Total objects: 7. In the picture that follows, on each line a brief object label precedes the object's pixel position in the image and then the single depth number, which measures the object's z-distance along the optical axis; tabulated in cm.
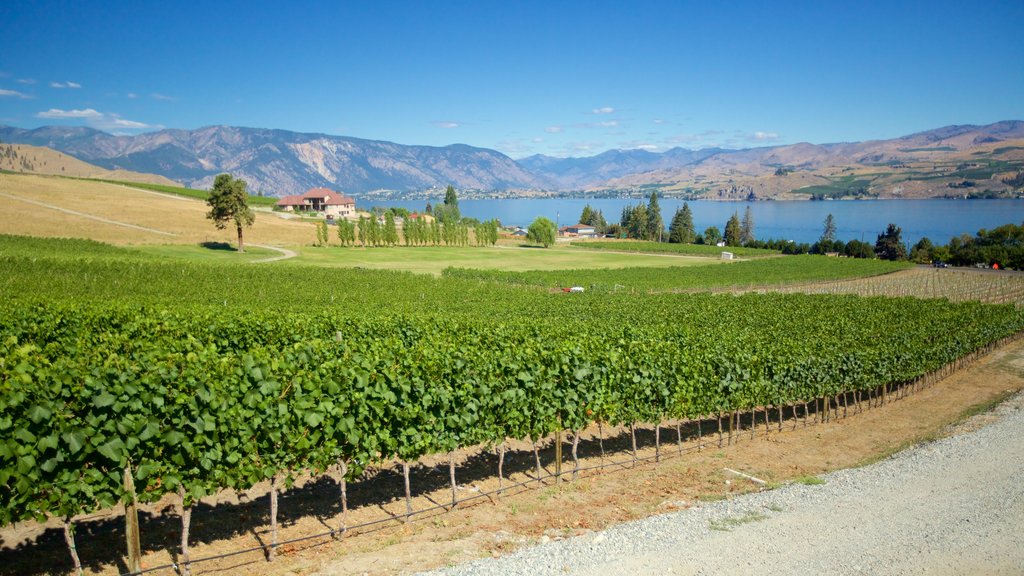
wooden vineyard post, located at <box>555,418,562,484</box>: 1466
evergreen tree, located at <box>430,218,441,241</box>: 11912
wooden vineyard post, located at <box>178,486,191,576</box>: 934
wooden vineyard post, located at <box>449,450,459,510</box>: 1257
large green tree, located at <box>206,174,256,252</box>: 7931
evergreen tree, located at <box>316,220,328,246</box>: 10075
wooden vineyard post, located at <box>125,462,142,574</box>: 923
